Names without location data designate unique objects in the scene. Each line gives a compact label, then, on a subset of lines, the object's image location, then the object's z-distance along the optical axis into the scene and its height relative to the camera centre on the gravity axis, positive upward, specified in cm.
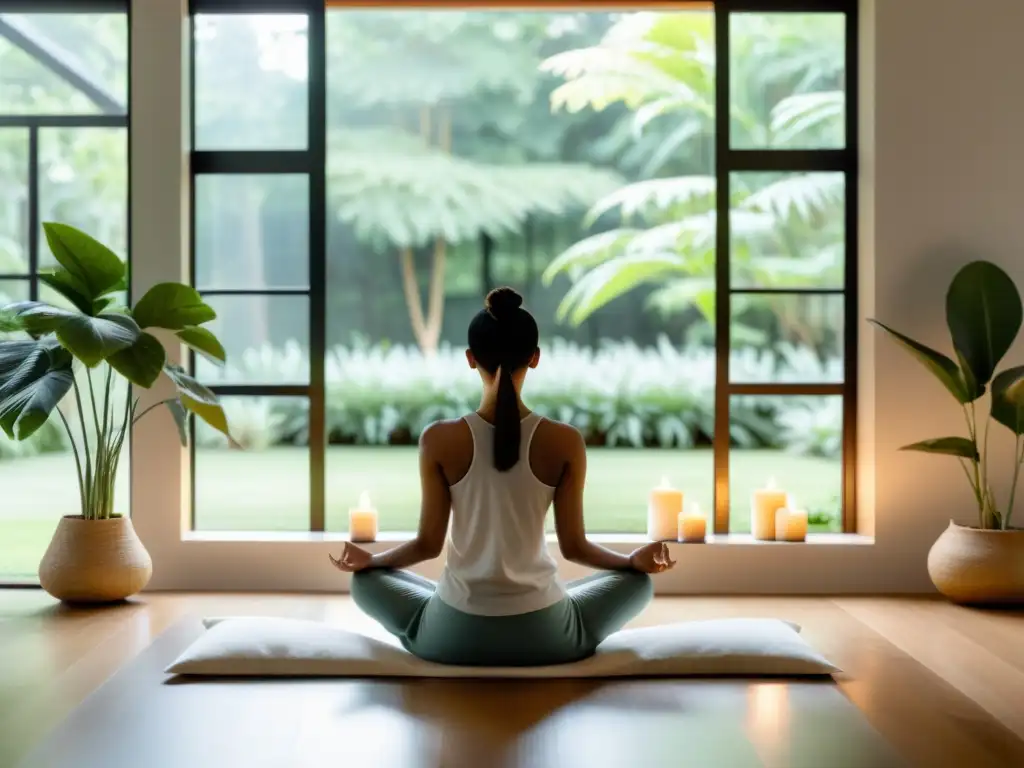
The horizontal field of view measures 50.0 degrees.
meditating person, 250 -33
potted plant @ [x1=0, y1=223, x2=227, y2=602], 310 +5
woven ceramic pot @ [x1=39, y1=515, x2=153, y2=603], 344 -56
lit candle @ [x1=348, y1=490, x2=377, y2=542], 378 -48
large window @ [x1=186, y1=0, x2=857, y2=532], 397 +76
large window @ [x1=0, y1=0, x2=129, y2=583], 399 +94
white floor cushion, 262 -66
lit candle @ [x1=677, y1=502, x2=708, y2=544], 381 -49
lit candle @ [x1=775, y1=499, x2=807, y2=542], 382 -48
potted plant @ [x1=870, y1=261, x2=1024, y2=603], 345 -5
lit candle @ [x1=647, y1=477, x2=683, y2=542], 386 -44
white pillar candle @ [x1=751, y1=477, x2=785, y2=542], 386 -44
